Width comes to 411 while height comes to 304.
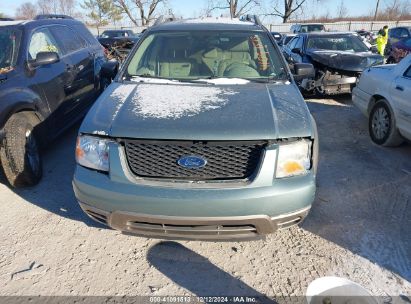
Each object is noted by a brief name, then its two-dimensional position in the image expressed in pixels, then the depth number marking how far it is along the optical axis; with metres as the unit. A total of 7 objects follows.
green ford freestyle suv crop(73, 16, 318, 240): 2.34
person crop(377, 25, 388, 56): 15.45
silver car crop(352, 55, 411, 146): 4.60
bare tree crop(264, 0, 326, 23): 39.19
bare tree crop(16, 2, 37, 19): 57.78
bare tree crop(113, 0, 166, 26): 45.28
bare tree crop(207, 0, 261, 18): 34.98
